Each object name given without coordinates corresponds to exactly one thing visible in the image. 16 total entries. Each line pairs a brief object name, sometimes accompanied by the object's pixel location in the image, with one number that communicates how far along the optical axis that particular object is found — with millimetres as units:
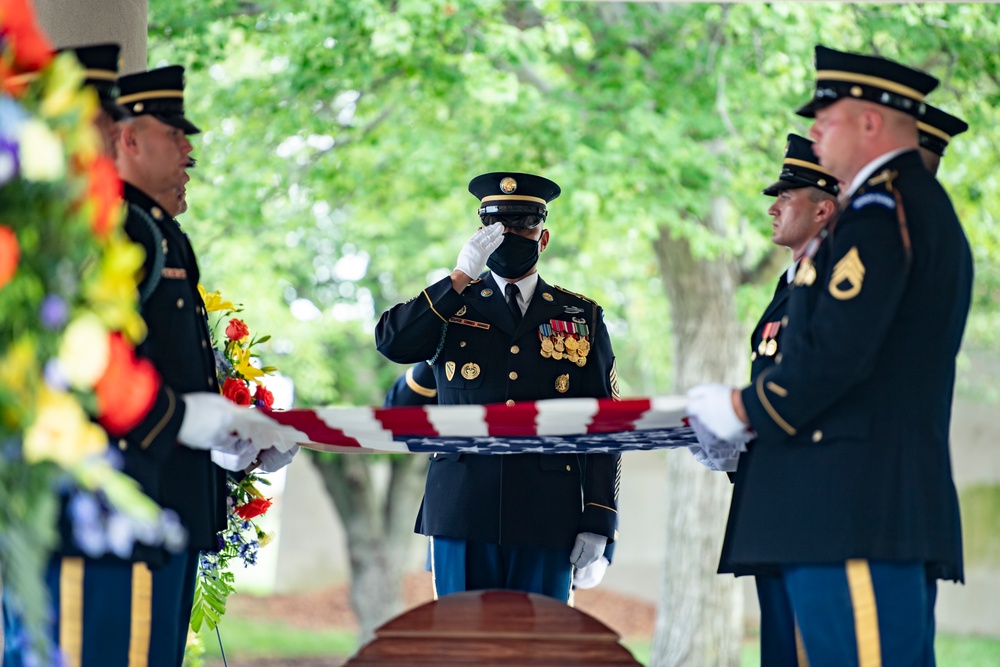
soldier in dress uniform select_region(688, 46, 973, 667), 9177
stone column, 10592
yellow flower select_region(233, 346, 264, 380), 10286
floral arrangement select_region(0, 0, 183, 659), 8374
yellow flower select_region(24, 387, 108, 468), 8373
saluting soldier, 10154
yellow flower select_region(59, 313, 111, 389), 8389
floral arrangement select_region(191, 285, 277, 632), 10159
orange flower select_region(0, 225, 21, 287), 8335
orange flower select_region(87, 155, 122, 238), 8445
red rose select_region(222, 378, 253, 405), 10078
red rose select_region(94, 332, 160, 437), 8456
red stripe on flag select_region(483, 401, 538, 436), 9426
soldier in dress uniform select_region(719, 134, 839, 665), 9642
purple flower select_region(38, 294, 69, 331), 8394
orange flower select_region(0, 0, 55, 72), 8389
